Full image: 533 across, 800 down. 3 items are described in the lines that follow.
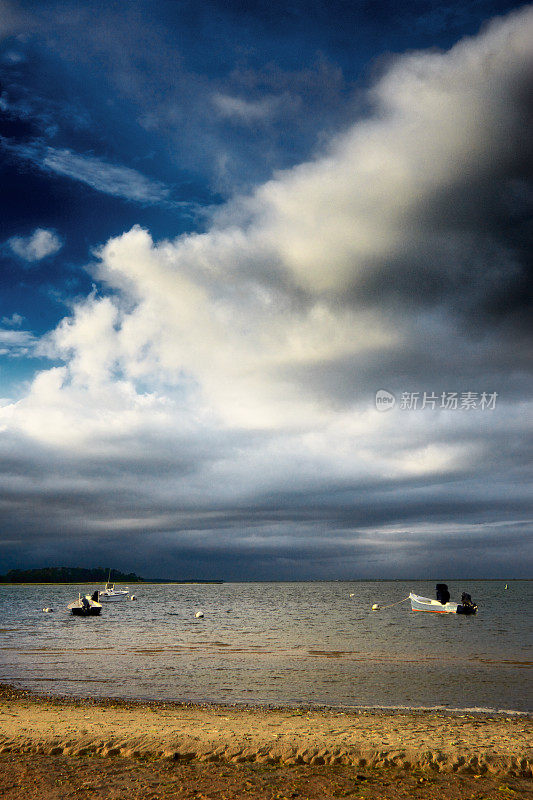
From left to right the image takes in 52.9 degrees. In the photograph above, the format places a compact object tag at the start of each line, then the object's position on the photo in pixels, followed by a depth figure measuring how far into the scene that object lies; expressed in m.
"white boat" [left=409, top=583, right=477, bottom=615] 73.69
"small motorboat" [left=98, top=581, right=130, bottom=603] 124.26
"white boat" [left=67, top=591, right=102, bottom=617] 71.94
